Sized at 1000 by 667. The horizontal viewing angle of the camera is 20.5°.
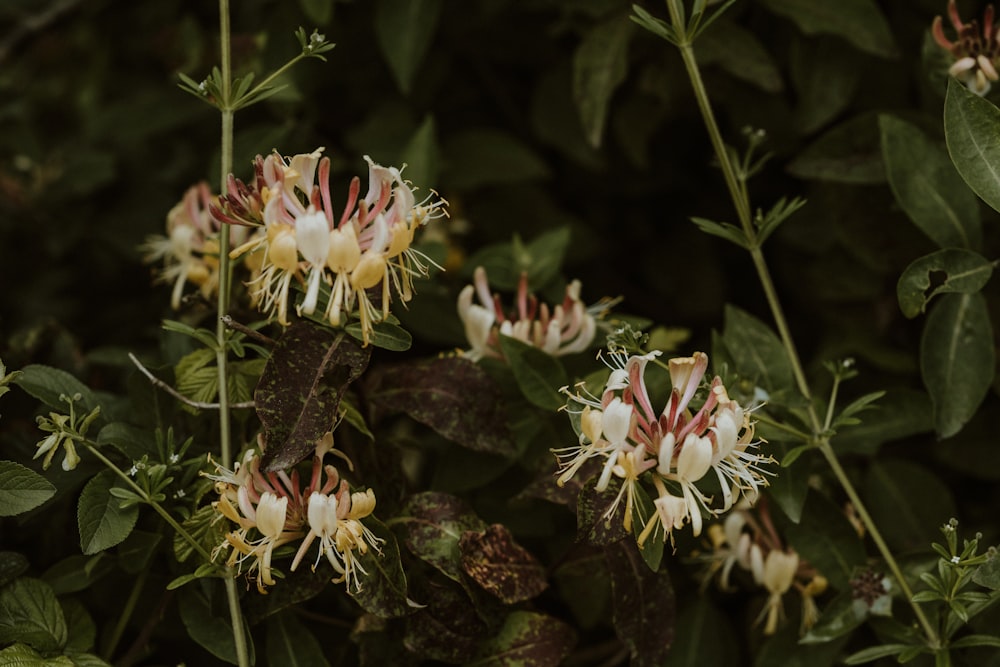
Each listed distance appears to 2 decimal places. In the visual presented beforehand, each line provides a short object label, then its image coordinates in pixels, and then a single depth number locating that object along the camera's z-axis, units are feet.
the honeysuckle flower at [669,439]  2.57
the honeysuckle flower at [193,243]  2.93
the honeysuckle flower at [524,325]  2.84
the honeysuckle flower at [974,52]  2.86
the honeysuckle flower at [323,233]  2.57
